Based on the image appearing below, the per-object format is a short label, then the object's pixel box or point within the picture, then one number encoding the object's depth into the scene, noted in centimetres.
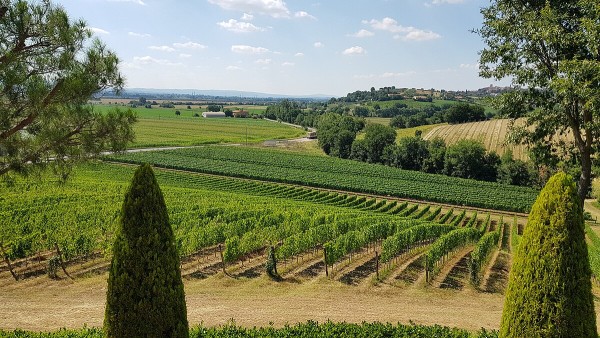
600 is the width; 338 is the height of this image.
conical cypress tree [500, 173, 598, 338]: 737
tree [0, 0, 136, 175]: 1102
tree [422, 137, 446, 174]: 8025
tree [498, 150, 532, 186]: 7144
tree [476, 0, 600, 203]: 1080
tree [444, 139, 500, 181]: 7550
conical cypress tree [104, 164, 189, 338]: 800
